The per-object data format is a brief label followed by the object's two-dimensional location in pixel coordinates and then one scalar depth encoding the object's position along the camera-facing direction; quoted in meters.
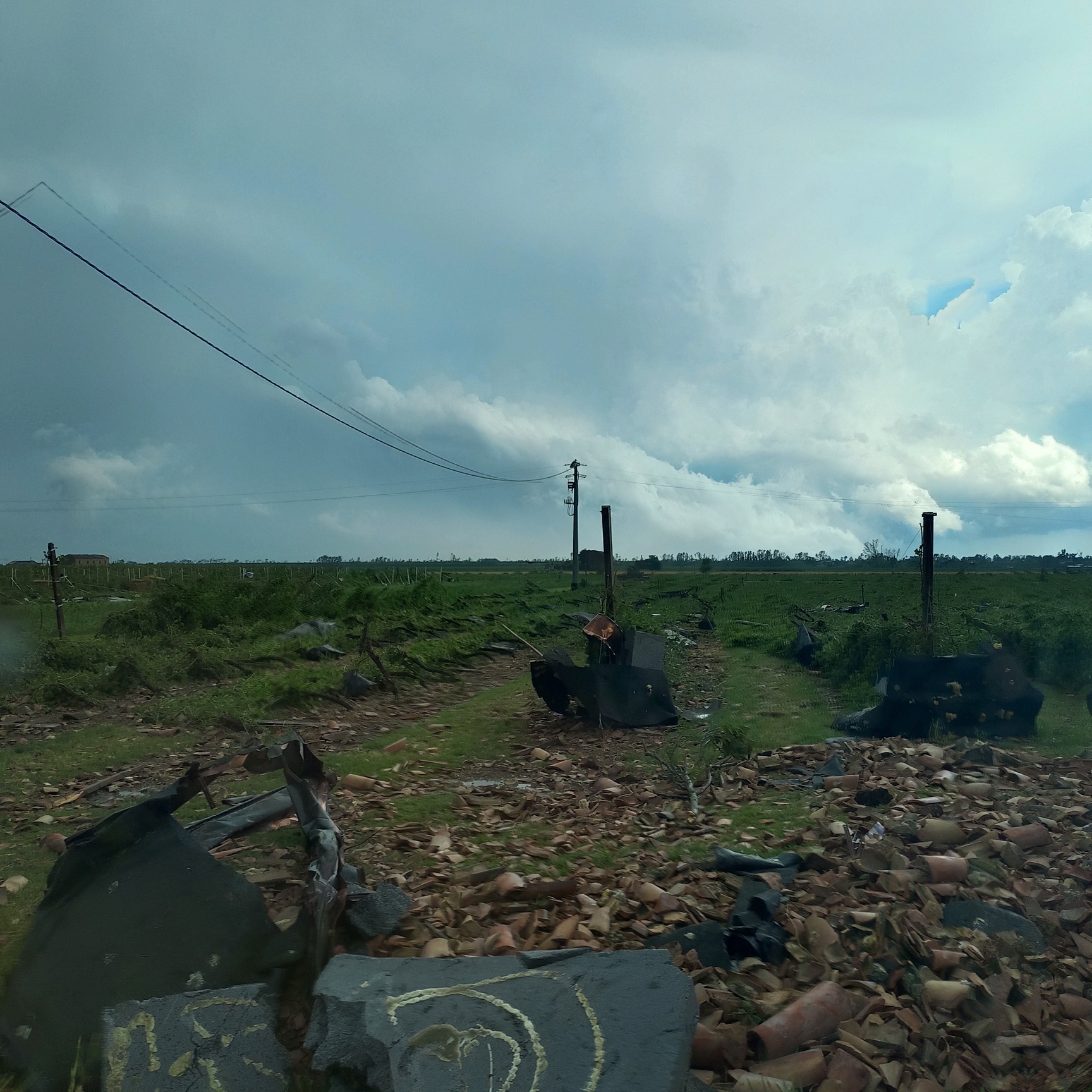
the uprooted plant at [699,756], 7.28
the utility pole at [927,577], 11.46
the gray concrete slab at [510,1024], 2.52
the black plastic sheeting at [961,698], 9.12
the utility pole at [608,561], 13.85
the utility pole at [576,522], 40.80
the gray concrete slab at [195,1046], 2.79
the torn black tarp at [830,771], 6.95
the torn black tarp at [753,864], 4.78
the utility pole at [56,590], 16.26
